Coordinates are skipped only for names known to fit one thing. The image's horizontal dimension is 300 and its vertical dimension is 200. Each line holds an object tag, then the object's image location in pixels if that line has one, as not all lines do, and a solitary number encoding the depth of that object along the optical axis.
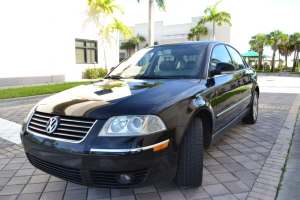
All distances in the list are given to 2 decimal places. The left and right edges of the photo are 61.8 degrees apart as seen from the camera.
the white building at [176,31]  35.12
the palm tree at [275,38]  35.72
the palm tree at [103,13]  16.33
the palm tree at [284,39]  36.19
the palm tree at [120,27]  17.47
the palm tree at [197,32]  35.06
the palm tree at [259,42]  36.69
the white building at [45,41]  12.25
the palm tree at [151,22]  15.61
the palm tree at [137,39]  41.81
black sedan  1.99
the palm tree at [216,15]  28.80
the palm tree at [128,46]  43.28
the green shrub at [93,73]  16.12
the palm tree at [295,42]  36.78
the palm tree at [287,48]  39.37
